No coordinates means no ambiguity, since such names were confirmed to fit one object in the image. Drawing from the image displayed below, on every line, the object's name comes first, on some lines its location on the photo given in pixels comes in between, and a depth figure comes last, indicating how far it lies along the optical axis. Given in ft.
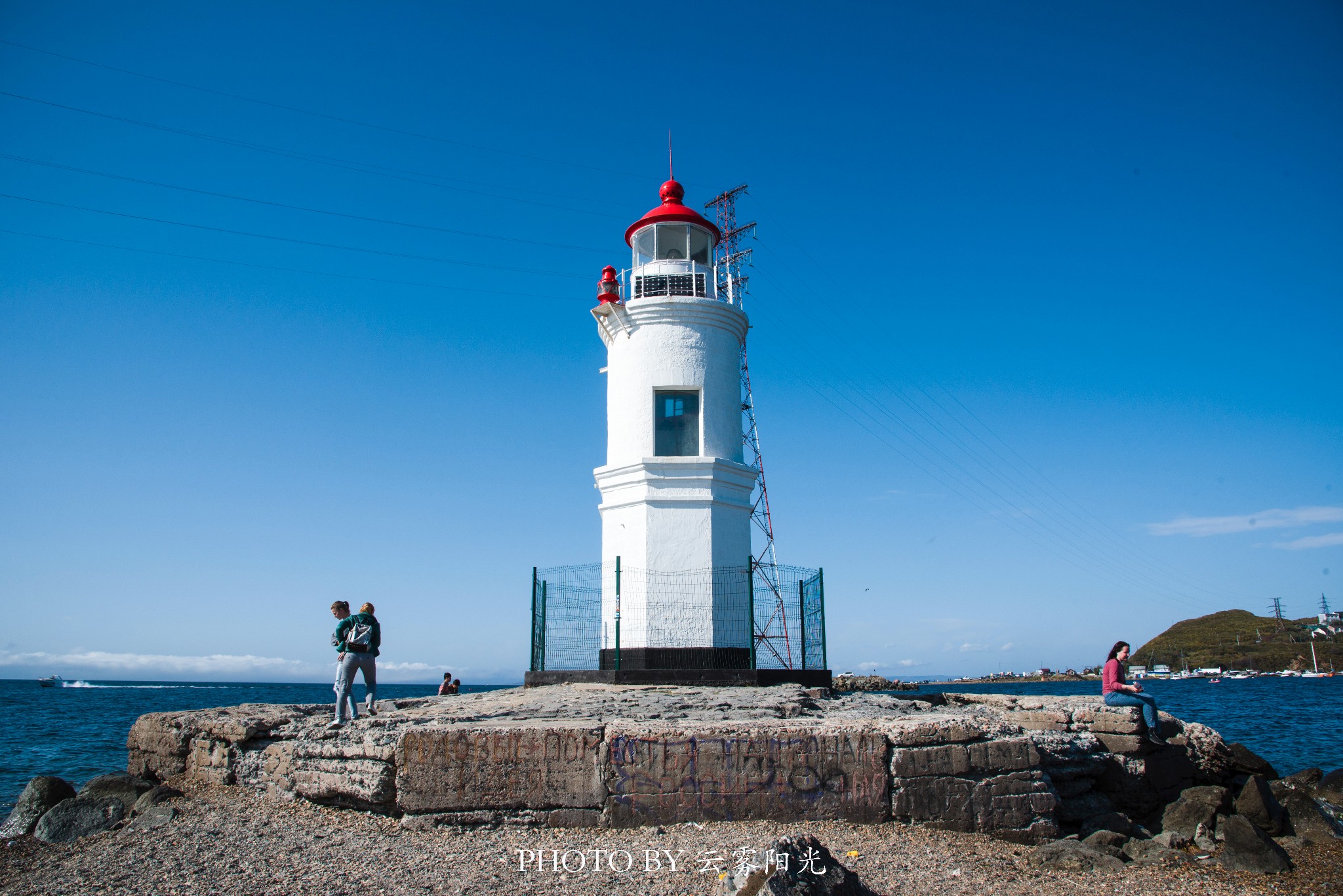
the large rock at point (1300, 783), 32.89
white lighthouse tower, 37.06
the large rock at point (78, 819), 25.86
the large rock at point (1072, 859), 20.25
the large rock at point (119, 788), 28.45
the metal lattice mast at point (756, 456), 36.94
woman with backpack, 25.70
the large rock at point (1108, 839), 22.31
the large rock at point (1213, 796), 26.20
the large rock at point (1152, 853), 21.65
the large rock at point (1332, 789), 36.83
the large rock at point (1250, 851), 22.59
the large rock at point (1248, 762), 37.99
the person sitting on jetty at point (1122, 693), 30.14
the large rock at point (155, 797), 25.82
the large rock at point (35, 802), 27.99
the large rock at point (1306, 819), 28.30
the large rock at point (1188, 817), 25.49
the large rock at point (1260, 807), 27.68
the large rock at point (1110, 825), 25.09
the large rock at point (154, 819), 22.79
